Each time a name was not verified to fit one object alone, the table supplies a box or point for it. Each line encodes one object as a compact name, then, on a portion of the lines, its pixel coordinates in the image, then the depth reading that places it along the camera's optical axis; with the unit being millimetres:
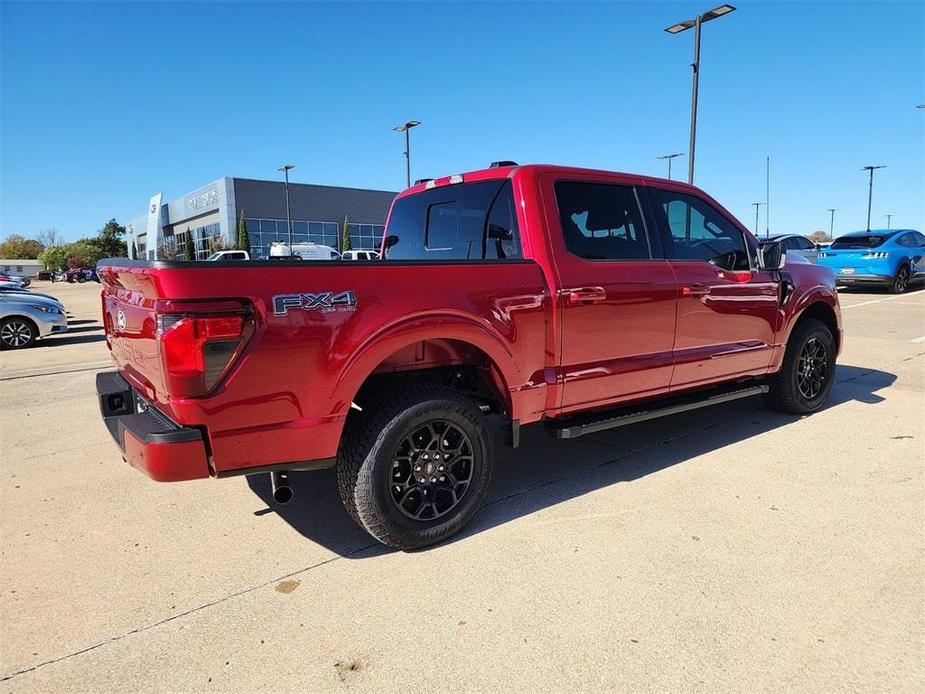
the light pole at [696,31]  13953
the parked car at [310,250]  27641
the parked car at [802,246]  17934
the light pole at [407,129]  25547
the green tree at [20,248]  136750
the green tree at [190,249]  58588
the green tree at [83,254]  101375
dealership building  57719
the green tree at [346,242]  56719
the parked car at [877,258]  16391
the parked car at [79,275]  66019
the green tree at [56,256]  106875
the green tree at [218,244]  55188
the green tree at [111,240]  102312
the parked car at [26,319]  10625
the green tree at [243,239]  52344
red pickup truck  2506
